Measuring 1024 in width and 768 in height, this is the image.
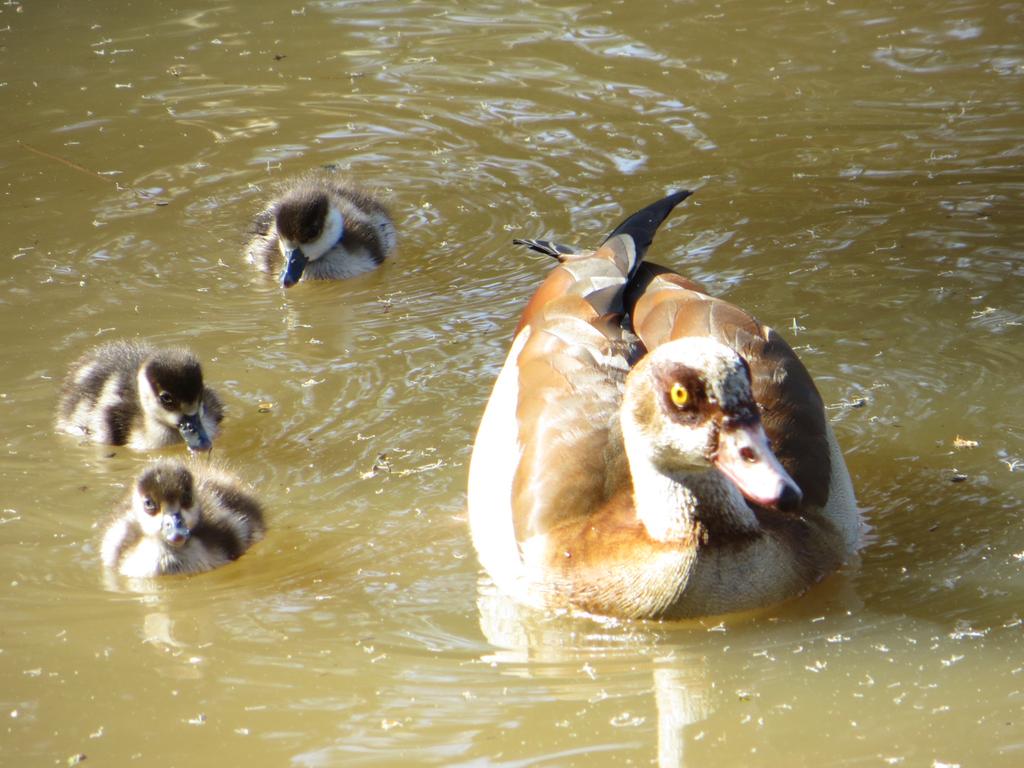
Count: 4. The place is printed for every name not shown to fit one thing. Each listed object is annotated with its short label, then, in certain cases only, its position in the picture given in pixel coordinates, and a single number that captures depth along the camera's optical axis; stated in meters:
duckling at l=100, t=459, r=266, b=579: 9.15
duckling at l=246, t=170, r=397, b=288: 13.46
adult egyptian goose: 8.02
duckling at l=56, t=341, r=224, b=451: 10.63
